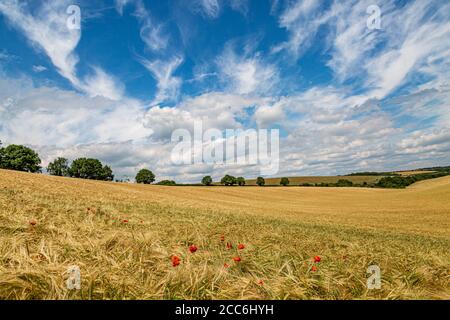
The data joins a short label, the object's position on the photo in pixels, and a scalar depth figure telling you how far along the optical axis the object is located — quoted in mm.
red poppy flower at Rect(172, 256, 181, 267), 3225
